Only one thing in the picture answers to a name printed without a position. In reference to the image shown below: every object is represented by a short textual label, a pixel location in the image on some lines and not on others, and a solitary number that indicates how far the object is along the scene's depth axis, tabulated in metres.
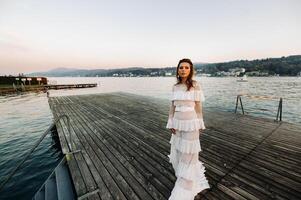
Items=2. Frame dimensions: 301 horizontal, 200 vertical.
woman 2.40
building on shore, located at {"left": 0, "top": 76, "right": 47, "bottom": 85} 42.23
